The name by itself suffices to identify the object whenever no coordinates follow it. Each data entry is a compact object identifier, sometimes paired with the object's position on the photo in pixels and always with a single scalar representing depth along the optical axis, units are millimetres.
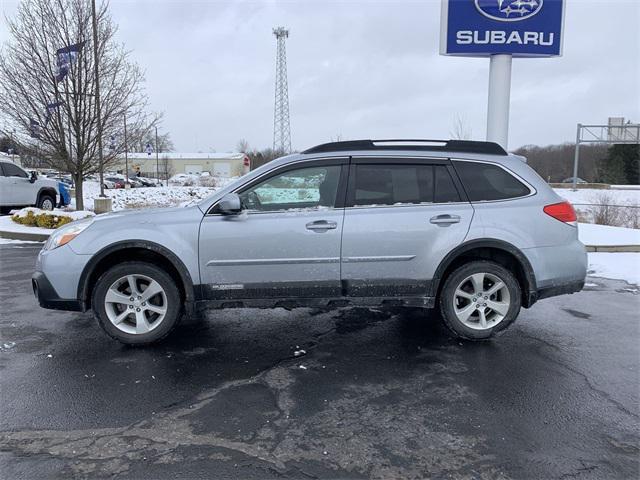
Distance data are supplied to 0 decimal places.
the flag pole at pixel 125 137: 14923
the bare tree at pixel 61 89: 13219
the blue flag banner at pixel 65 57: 13281
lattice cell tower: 70062
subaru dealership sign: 10906
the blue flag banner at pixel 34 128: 13586
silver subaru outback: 4504
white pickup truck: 16609
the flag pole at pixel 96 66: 13398
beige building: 96375
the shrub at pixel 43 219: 13344
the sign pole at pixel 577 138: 42469
